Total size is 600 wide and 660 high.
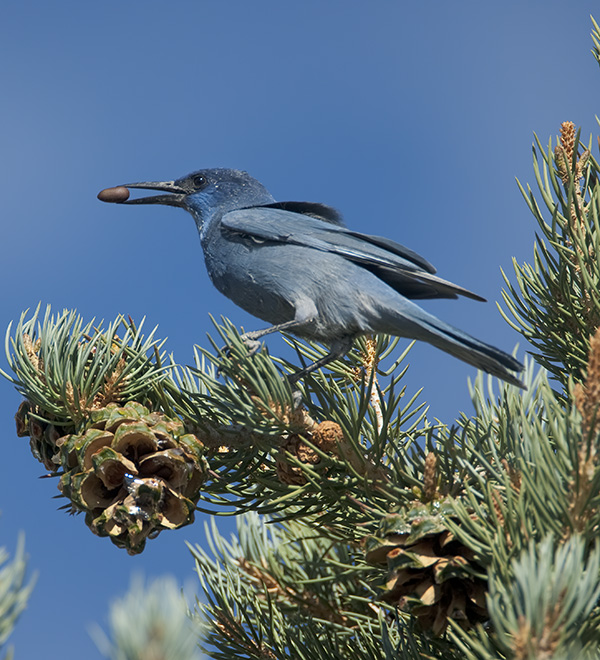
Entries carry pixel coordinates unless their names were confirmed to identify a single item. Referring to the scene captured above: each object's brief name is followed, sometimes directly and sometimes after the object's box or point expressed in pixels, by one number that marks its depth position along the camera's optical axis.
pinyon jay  6.31
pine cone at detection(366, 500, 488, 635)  5.77
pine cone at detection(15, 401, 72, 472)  6.22
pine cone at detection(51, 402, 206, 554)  6.19
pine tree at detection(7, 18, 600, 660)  5.83
